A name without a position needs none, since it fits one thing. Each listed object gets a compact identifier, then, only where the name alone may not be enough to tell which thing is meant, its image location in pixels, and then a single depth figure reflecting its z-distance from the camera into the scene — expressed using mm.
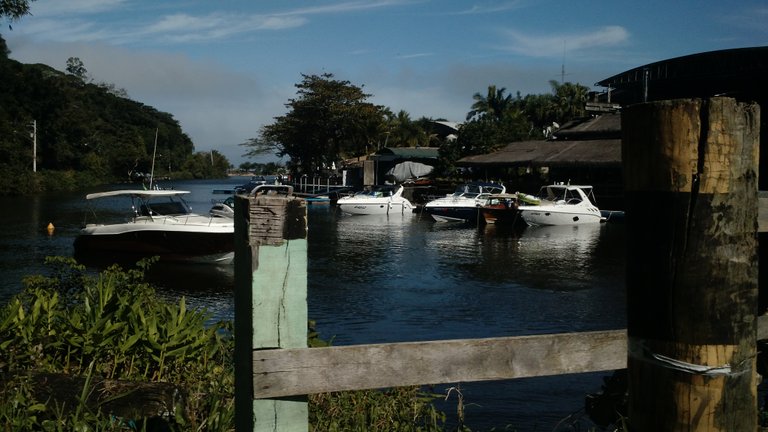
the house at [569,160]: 42250
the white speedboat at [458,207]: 37656
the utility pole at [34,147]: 70500
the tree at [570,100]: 69312
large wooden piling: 1720
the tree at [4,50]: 87200
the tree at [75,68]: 120812
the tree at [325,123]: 67500
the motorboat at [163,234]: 20891
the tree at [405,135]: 78500
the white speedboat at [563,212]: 34812
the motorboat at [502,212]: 35906
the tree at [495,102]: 78500
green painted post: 2391
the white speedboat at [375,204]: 41906
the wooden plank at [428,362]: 2383
